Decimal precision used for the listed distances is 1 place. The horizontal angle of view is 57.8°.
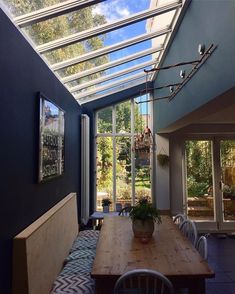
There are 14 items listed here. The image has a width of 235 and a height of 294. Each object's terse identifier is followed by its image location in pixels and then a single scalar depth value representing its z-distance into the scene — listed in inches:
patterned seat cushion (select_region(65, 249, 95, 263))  97.3
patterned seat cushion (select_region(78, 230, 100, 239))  122.6
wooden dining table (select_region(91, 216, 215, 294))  60.2
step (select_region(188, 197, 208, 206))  191.6
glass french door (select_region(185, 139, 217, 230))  190.9
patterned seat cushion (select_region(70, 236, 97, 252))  108.8
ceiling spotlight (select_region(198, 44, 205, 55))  80.8
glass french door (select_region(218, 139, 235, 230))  187.7
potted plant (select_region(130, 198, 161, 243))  83.3
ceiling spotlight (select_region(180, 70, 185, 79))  104.9
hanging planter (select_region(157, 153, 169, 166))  188.3
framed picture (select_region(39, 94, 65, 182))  87.4
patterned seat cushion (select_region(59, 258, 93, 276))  84.4
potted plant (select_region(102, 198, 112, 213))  189.5
